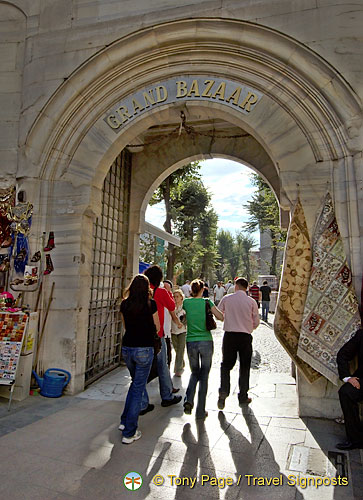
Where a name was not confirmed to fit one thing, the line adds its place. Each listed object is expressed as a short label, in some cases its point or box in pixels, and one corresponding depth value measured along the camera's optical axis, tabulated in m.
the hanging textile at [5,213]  5.21
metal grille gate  6.02
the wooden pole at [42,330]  4.88
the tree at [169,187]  14.34
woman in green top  3.93
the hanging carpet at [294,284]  4.14
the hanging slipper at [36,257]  5.02
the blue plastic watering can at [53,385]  4.64
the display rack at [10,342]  4.30
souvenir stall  4.41
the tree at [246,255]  62.47
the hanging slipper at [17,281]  5.01
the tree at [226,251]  61.09
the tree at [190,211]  22.08
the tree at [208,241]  30.98
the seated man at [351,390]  3.23
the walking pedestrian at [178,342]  5.77
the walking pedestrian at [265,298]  12.37
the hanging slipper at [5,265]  5.16
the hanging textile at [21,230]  5.06
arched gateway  4.28
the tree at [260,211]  13.46
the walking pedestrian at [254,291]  12.45
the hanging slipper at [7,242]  5.19
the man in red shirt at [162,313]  4.24
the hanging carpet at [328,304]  3.86
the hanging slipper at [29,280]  4.93
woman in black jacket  3.29
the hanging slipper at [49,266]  5.00
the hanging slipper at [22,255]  5.05
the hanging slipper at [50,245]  5.03
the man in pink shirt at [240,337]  4.29
